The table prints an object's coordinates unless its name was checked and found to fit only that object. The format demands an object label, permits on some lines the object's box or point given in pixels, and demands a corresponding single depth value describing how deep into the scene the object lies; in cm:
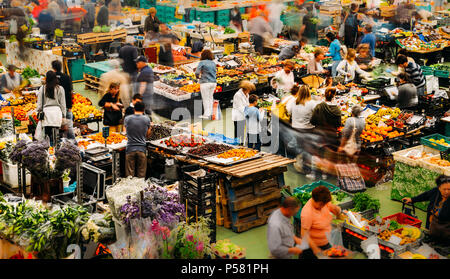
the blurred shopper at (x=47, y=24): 1705
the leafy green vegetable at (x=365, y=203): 816
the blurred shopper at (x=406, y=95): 1112
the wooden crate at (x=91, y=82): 1404
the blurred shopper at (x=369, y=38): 1510
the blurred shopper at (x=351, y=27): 1708
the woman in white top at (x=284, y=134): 1023
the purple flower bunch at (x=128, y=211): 615
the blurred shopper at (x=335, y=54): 1352
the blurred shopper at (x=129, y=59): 1196
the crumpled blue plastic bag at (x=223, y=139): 941
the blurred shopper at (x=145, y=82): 1138
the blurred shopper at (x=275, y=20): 1806
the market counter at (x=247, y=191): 805
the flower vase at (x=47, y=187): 772
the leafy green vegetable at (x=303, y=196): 814
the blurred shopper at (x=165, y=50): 1435
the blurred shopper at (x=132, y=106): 944
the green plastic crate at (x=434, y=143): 909
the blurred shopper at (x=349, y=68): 1280
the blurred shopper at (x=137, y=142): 876
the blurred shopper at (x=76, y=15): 1852
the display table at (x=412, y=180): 862
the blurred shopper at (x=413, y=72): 1141
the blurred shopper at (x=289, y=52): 1442
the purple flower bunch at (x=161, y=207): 621
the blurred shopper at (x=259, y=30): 1611
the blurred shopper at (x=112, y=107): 1004
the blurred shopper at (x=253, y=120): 991
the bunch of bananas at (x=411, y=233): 740
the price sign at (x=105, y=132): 896
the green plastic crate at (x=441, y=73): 1376
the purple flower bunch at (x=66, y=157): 762
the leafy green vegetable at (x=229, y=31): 1677
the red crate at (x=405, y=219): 788
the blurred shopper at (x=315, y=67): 1304
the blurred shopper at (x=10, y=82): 1191
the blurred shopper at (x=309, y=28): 1869
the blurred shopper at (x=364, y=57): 1462
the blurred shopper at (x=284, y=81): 1168
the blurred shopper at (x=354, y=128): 935
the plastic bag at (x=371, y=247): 710
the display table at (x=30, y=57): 1468
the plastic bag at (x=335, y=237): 676
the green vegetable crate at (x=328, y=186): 834
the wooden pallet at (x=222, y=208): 816
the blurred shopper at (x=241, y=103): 1030
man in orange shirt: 641
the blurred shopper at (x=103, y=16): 1767
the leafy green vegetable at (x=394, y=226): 759
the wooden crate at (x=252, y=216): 812
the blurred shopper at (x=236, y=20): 1755
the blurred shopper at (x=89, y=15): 1855
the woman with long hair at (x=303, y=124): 988
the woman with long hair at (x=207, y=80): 1216
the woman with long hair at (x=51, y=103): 955
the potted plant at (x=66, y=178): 835
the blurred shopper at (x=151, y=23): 1548
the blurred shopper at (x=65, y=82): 1033
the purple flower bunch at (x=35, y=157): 761
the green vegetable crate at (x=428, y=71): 1359
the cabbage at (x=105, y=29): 1660
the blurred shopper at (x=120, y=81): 1142
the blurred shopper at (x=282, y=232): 602
